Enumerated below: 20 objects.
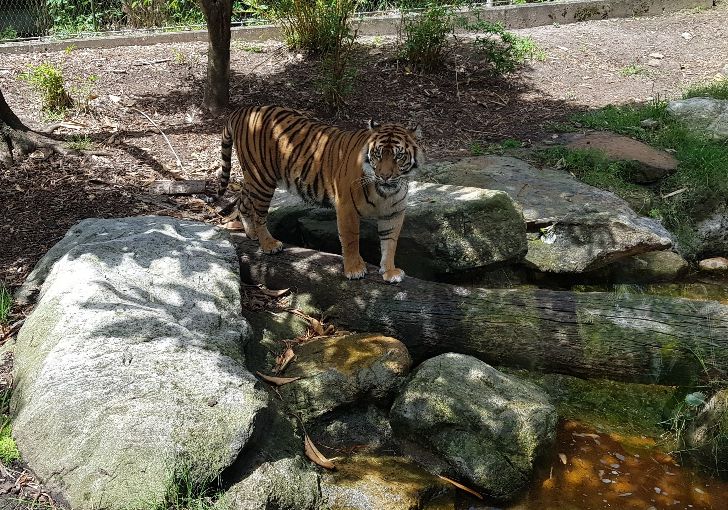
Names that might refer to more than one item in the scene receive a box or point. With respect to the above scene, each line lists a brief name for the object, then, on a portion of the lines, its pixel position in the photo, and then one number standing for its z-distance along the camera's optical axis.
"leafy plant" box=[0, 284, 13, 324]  4.22
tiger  4.68
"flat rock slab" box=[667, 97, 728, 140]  7.45
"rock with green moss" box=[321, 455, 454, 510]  3.39
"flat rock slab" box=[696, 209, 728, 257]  6.34
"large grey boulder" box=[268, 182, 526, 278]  5.28
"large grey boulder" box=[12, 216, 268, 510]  2.91
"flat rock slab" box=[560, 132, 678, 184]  6.73
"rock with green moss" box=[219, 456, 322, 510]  3.03
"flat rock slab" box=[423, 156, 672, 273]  5.58
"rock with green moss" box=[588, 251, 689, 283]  5.81
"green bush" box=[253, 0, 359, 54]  8.62
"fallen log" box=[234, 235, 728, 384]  4.21
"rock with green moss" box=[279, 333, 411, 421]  3.98
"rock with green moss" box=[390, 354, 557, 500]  3.66
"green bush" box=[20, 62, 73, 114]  7.02
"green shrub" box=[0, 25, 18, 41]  9.82
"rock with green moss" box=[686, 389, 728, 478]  3.77
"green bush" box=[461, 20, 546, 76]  9.23
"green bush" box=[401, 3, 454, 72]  8.92
